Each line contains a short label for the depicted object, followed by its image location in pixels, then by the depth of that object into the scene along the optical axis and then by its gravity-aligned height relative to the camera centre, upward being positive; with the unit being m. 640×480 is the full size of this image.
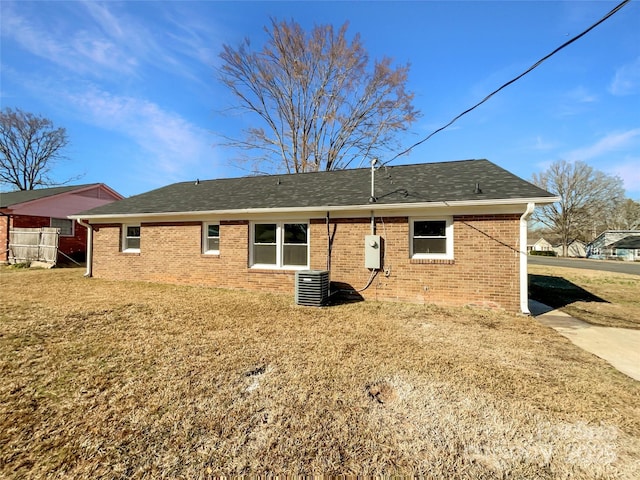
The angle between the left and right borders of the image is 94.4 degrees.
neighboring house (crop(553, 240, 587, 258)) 54.72 -0.29
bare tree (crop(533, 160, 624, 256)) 44.38 +7.28
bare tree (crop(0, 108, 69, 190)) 31.08 +10.46
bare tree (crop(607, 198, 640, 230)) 52.50 +5.58
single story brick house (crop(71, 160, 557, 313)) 7.29 +0.31
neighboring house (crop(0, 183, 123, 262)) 17.11 +1.87
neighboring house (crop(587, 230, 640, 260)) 42.04 +0.29
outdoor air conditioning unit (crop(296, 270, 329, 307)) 7.64 -1.13
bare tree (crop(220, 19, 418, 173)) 19.05 +10.81
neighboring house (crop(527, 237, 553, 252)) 75.35 +0.81
